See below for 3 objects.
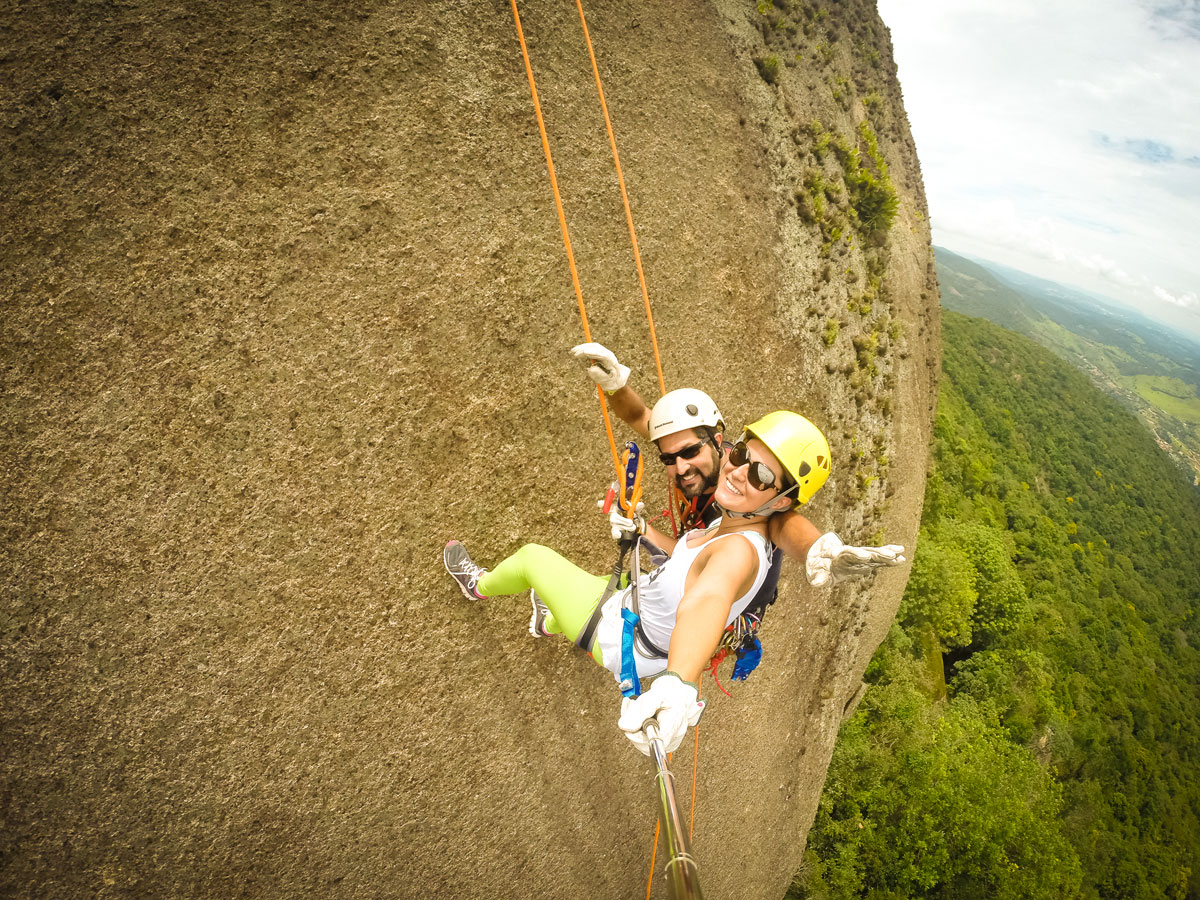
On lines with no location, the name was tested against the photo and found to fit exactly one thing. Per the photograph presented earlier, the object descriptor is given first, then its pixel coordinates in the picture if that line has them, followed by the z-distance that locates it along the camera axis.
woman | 2.25
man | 2.98
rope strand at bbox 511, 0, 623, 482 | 4.22
